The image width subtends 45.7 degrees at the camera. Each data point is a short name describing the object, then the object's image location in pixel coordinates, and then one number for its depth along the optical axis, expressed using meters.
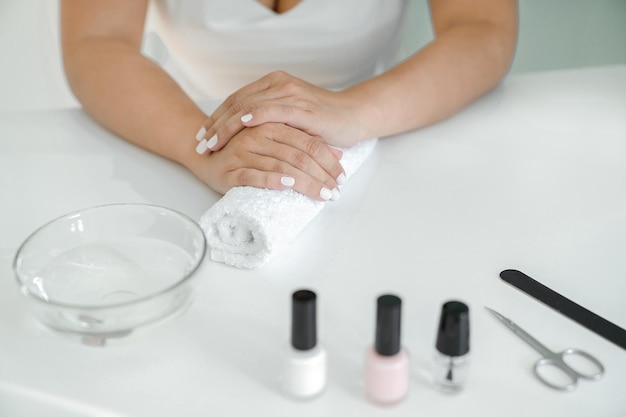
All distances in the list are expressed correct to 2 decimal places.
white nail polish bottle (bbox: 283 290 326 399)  0.58
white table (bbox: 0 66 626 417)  0.61
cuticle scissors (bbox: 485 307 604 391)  0.61
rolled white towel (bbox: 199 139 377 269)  0.76
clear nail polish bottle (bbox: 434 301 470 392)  0.58
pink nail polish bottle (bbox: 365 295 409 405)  0.57
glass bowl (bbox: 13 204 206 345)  0.61
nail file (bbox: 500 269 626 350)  0.66
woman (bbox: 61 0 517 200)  0.89
